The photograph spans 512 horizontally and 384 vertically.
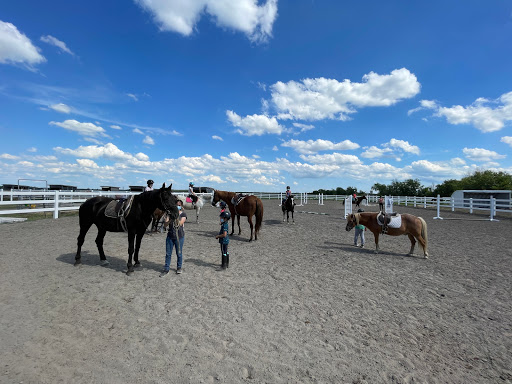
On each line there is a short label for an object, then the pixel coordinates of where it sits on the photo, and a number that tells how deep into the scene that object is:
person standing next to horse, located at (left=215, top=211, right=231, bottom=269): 5.89
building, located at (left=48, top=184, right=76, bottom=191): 36.72
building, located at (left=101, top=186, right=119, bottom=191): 29.84
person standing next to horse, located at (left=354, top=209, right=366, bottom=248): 8.34
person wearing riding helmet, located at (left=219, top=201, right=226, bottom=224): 6.53
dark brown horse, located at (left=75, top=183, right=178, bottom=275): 5.42
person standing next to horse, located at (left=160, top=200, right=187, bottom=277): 5.53
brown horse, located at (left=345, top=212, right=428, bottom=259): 7.37
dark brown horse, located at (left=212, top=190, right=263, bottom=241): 9.30
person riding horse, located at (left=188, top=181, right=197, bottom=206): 13.53
